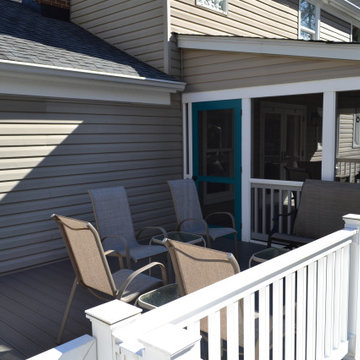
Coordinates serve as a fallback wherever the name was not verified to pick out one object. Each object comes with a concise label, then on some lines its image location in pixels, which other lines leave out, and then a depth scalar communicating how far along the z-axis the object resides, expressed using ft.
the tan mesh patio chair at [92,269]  9.78
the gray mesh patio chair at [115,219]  14.16
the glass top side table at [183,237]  14.99
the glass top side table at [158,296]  9.33
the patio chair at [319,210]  15.21
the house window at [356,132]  40.55
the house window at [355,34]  40.77
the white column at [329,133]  15.98
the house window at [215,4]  22.17
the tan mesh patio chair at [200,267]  7.59
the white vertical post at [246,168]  18.56
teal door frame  18.97
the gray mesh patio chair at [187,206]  16.97
